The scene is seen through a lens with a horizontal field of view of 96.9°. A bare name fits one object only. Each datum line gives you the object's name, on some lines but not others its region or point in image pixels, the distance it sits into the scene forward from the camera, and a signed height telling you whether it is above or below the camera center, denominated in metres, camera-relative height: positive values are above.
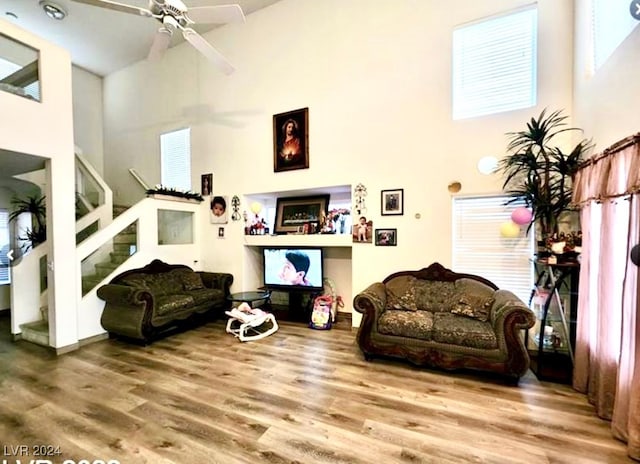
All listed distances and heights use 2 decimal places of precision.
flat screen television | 4.75 -0.77
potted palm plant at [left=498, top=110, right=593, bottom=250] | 2.93 +0.58
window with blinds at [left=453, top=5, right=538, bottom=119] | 3.35 +1.94
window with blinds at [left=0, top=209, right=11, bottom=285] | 5.21 -0.38
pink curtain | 1.82 -0.54
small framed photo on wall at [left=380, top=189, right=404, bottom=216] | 3.94 +0.29
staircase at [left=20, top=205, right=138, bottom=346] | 3.77 -0.65
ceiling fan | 2.62 +2.04
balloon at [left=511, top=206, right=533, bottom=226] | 3.13 +0.06
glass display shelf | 2.80 -0.98
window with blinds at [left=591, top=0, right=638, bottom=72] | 2.18 +1.65
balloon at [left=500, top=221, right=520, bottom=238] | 3.25 -0.09
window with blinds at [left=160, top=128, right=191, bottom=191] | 5.84 +1.40
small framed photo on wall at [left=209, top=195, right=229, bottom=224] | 5.27 +0.28
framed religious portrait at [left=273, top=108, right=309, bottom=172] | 4.56 +1.38
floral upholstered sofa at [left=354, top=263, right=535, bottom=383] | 2.69 -1.07
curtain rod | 1.81 +0.52
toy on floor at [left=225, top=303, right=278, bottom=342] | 3.98 -1.44
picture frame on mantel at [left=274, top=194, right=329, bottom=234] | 4.92 +0.22
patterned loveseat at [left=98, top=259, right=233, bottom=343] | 3.70 -1.09
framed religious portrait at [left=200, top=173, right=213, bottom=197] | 5.45 +0.79
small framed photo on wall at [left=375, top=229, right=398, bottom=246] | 4.00 -0.20
